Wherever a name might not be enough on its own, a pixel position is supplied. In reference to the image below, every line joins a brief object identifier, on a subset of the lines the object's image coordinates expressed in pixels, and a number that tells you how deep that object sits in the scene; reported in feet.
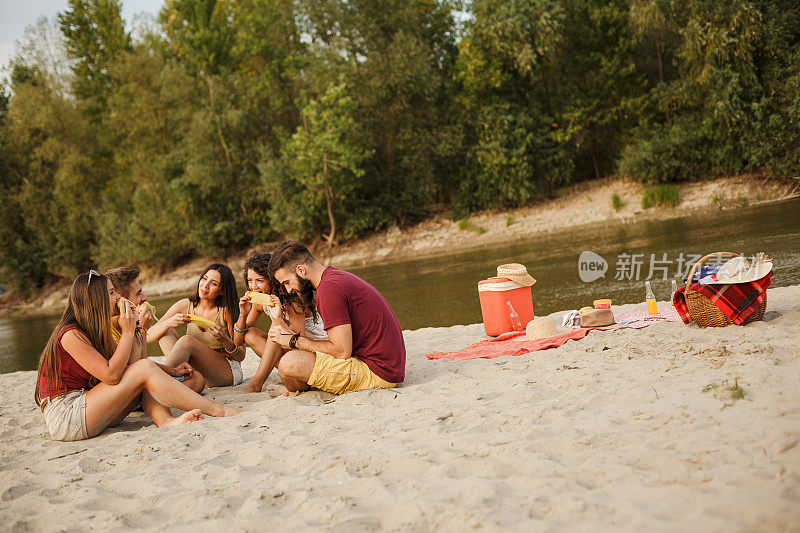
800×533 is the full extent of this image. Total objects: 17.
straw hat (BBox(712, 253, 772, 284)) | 15.51
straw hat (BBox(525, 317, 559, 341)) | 19.57
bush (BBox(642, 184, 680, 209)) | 63.36
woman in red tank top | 13.91
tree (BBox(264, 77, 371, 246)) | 70.74
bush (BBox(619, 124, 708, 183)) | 66.39
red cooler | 21.83
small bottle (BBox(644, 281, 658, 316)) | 19.90
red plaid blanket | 15.61
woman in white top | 16.35
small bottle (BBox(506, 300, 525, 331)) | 21.80
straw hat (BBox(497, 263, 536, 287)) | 21.86
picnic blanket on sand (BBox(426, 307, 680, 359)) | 18.30
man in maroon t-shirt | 15.14
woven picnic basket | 16.03
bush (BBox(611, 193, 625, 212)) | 66.28
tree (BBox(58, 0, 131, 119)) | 93.40
